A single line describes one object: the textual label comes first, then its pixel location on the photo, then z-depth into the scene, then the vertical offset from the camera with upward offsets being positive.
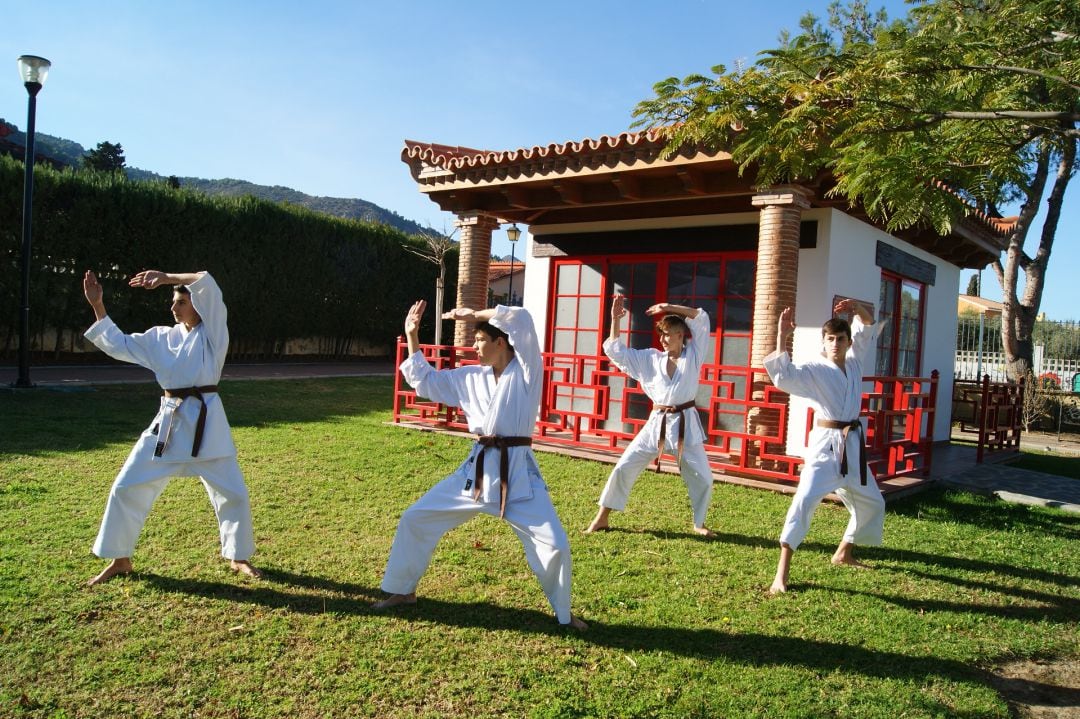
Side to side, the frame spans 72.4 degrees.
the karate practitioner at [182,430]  4.05 -0.55
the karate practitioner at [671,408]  5.55 -0.37
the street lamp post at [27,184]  10.62 +2.01
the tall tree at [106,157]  36.75 +8.71
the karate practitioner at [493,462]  3.78 -0.58
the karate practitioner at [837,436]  4.52 -0.43
